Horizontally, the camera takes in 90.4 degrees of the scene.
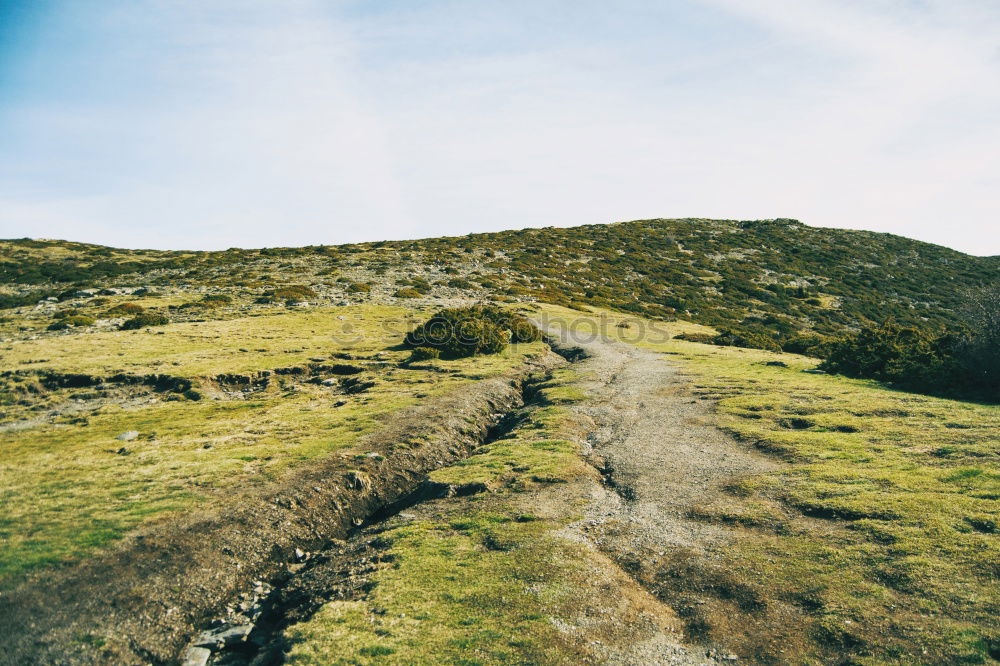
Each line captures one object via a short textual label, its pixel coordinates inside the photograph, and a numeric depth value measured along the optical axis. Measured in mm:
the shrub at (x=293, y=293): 46375
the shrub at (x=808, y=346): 34281
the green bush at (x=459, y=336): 30719
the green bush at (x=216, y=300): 42947
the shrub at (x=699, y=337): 40250
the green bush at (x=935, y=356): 19844
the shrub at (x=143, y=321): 34375
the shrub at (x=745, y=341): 39719
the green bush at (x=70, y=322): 34000
